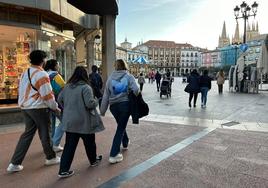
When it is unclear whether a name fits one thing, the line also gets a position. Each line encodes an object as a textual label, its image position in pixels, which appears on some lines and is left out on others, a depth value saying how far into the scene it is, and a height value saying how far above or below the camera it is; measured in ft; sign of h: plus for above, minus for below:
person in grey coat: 13.94 -1.94
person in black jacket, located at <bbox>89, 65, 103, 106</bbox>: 34.86 -1.05
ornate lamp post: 72.74 +16.05
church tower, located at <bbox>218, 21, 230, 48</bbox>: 466.70 +54.34
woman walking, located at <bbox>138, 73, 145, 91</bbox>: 70.85 -1.92
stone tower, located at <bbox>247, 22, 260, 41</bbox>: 380.95 +55.57
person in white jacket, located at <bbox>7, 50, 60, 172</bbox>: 14.66 -1.61
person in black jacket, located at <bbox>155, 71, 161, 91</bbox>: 73.81 -1.73
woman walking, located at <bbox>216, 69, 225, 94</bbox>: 66.23 -2.07
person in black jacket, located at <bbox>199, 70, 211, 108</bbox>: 41.01 -1.79
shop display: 33.09 +1.03
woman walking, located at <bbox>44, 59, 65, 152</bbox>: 18.13 -0.66
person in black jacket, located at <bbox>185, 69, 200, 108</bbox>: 40.22 -1.67
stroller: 54.54 -2.80
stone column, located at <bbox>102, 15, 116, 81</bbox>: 54.09 +5.44
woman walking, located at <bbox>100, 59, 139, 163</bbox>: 15.96 -1.43
